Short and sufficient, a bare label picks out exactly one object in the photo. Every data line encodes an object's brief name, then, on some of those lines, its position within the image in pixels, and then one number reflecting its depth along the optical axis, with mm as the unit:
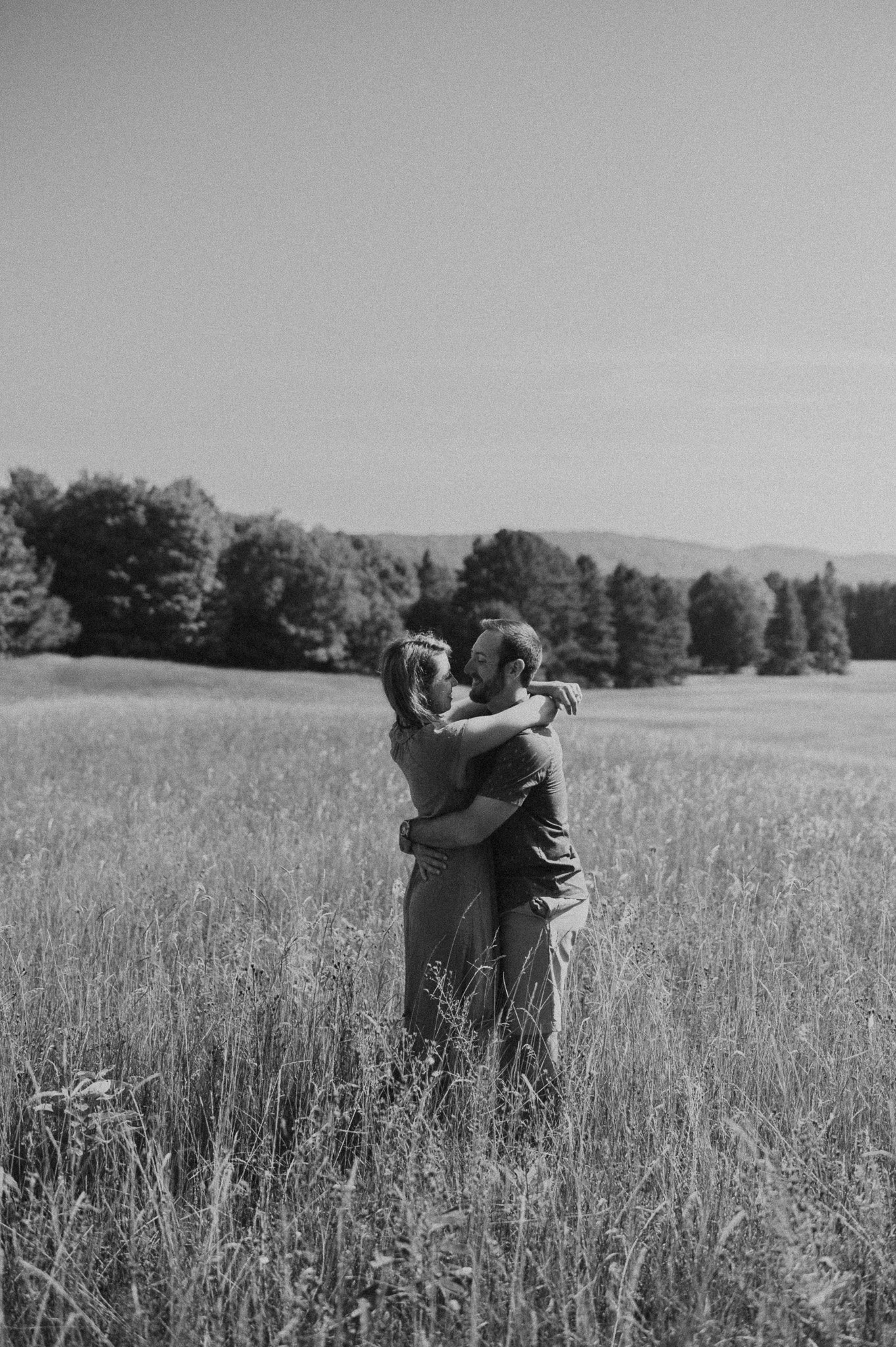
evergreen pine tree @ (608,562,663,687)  66250
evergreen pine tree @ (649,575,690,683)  69062
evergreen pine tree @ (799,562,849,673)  78769
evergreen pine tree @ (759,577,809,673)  75875
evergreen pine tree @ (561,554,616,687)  63972
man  3617
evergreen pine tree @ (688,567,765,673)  78812
